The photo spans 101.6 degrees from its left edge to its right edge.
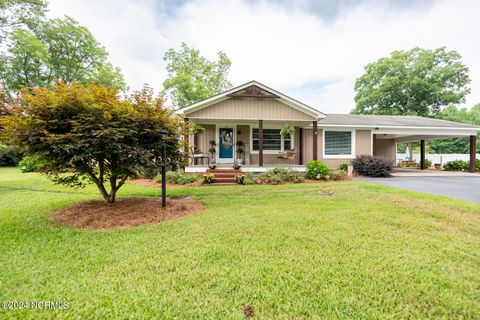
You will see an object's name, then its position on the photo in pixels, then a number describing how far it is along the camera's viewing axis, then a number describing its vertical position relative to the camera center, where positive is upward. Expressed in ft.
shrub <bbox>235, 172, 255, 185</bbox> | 29.55 -3.35
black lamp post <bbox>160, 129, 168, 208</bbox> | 17.03 -0.77
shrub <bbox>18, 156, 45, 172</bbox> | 43.00 -1.70
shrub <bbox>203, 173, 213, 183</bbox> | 29.55 -3.08
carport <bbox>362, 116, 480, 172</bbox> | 41.50 +5.95
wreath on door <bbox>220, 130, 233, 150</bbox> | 41.16 +3.92
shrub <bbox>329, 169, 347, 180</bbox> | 33.58 -3.08
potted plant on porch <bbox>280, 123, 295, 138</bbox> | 36.06 +5.07
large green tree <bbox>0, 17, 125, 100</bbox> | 60.70 +35.64
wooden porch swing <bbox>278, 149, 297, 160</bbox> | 37.05 +0.45
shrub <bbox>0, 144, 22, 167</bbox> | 57.79 +0.12
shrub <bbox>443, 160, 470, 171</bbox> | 45.47 -2.16
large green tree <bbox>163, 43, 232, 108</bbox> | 86.30 +40.30
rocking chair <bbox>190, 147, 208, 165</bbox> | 36.01 +0.32
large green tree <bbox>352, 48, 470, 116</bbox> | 82.48 +32.89
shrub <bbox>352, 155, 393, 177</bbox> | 36.96 -1.71
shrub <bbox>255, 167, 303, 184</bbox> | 30.66 -3.01
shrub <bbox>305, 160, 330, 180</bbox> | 33.45 -2.36
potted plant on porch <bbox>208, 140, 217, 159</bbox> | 39.45 +2.08
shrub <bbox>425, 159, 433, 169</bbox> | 56.99 -2.09
